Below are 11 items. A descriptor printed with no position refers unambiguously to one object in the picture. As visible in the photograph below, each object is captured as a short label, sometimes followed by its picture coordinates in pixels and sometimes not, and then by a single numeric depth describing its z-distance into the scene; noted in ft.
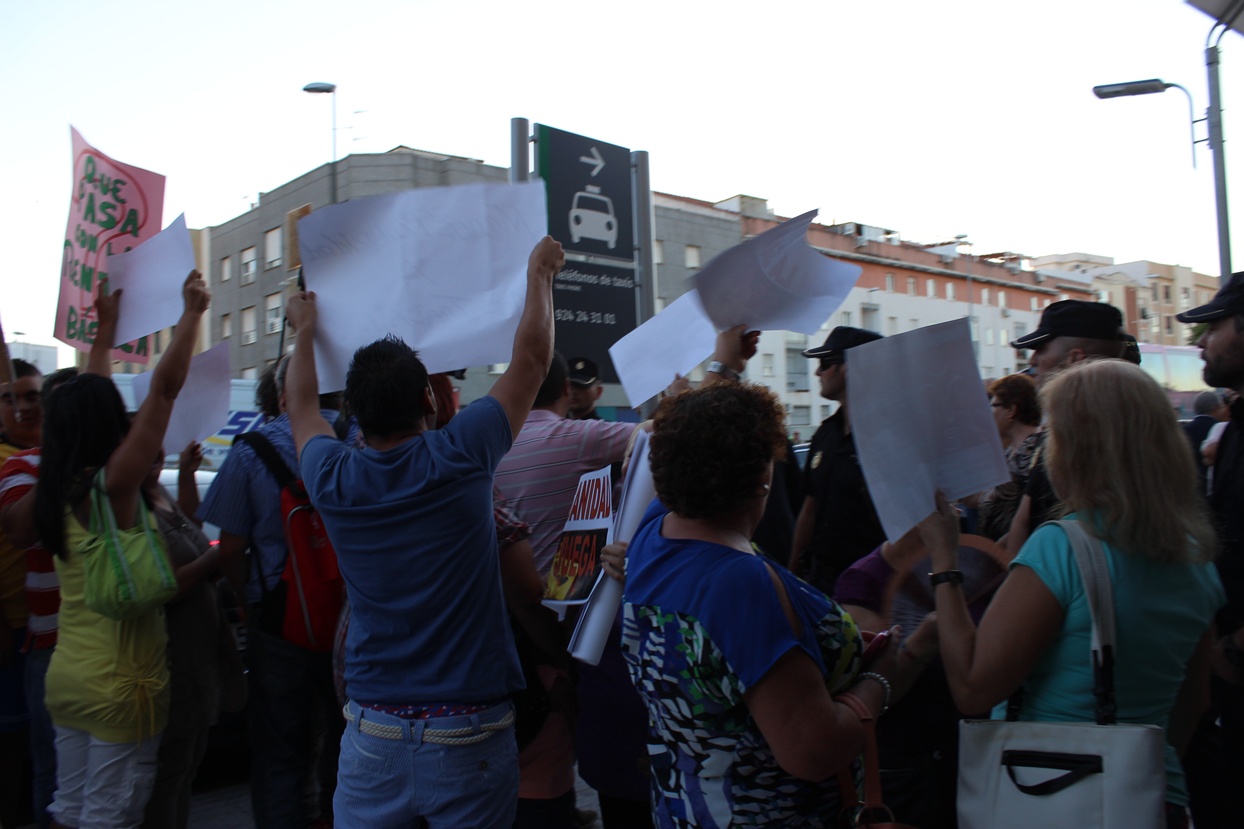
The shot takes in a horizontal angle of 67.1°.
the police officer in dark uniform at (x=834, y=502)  12.75
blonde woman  6.19
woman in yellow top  9.44
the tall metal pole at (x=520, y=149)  19.67
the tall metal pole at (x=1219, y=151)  32.58
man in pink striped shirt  9.57
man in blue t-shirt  7.24
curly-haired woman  5.52
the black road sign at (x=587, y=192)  20.63
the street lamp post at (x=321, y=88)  56.08
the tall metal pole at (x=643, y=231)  22.54
